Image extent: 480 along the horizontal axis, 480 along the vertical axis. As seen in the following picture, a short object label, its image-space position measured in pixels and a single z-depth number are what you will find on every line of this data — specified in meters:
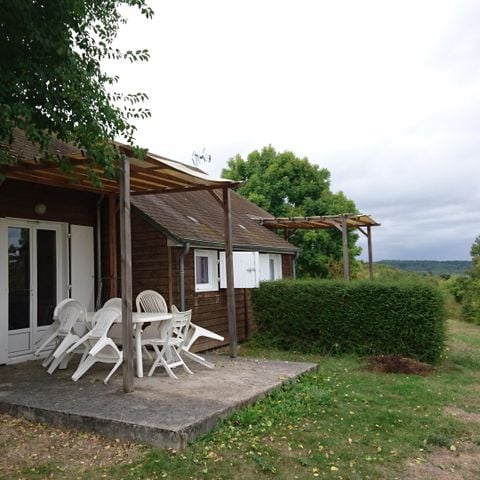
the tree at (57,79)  4.12
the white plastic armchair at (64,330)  6.29
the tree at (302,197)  20.75
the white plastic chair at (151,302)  7.36
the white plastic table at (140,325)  5.95
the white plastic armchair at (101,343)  5.84
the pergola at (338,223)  12.83
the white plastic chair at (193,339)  6.75
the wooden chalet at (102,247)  6.68
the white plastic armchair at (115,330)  6.84
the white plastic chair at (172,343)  6.08
